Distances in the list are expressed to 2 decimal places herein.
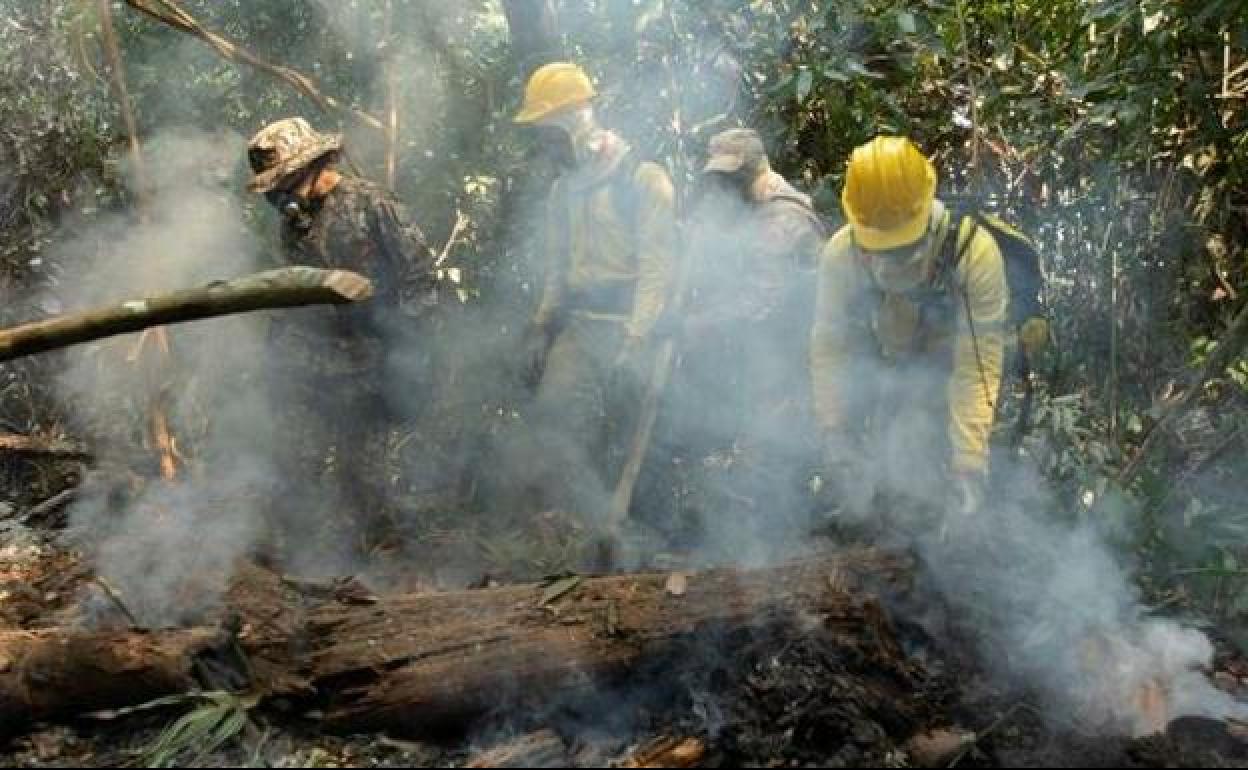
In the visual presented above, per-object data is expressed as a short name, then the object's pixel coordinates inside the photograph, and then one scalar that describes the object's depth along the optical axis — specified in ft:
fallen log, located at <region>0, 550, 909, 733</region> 11.84
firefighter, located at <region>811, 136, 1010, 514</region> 13.42
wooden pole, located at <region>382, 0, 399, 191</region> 23.39
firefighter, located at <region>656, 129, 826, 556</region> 18.33
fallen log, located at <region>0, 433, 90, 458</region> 21.03
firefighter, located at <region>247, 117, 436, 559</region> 17.90
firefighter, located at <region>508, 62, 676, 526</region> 18.48
